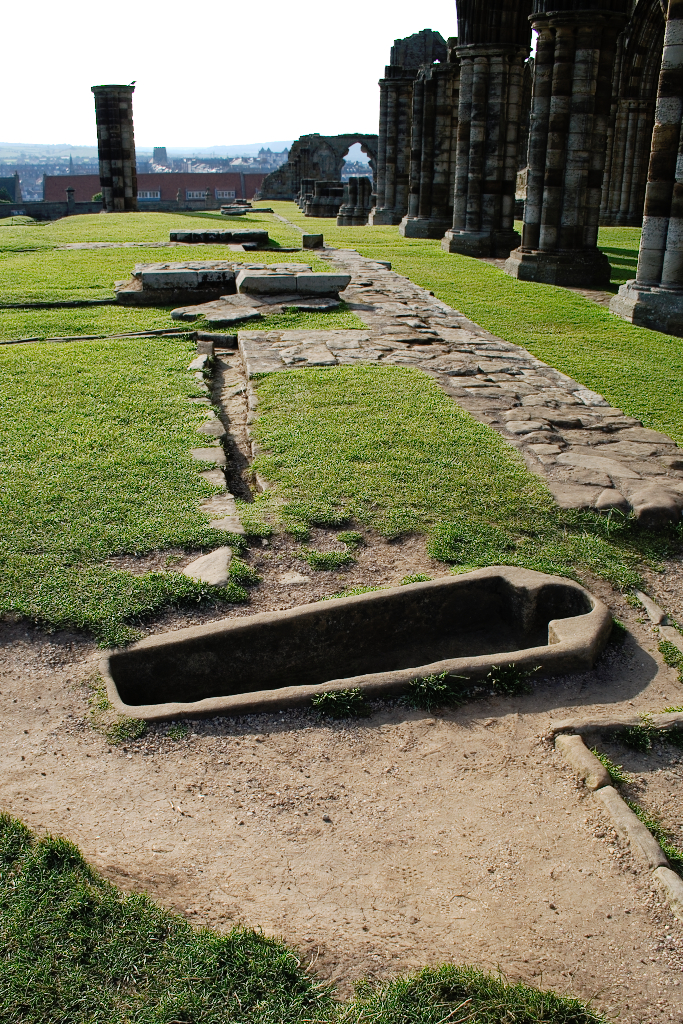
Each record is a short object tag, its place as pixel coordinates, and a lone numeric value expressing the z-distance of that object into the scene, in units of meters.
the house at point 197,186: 77.12
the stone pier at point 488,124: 15.98
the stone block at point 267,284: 11.01
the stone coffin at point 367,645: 3.40
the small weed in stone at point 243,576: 4.02
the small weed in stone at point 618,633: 3.76
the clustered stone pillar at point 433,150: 20.25
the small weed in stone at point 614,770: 2.93
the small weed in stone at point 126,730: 3.01
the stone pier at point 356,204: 28.88
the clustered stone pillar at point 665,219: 9.41
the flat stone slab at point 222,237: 17.45
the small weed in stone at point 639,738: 3.08
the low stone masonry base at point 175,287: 11.14
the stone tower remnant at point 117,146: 29.10
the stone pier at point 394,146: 26.56
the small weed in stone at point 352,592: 3.91
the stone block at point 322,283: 11.00
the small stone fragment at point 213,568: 3.98
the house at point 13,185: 74.94
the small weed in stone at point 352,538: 4.41
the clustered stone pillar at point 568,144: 12.39
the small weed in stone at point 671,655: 3.62
